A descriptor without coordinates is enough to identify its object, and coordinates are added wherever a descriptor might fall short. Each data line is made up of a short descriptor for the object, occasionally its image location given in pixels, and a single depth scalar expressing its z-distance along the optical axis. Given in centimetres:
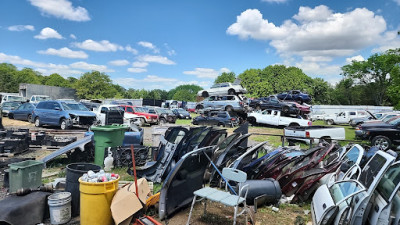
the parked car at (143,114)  1994
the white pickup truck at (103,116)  1629
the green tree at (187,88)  13812
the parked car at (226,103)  2139
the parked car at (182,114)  2878
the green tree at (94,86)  5500
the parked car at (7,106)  2127
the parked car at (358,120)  2345
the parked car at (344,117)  2662
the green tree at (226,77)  7556
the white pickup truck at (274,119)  1812
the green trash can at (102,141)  704
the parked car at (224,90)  2303
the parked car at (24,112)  1866
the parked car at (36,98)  2434
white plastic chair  388
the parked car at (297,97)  2270
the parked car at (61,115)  1463
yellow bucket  379
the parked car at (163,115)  2156
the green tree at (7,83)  5317
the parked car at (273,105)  1958
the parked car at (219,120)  1997
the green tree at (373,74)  5106
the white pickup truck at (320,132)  1210
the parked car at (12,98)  2402
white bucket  399
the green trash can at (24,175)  477
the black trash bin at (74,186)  427
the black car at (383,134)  1166
